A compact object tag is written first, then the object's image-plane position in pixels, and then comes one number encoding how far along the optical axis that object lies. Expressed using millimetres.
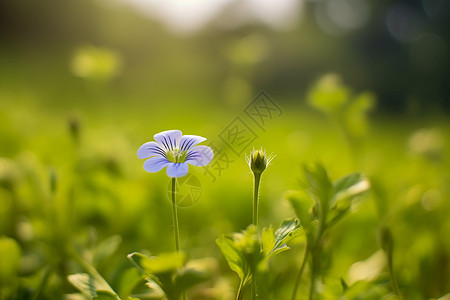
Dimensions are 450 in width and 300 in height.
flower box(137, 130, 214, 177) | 236
